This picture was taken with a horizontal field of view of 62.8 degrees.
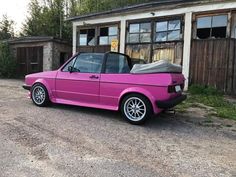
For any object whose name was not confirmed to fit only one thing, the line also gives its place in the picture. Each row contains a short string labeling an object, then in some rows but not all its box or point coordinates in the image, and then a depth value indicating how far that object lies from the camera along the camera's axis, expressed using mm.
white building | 7938
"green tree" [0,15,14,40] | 19491
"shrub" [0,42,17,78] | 12351
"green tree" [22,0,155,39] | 17940
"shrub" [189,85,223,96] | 7887
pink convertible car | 4100
